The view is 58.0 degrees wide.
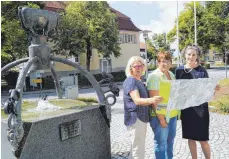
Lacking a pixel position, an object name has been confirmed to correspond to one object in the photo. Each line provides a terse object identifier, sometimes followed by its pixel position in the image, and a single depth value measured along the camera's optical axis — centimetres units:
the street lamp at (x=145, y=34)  1331
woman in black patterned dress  276
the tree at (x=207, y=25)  3004
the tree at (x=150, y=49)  3493
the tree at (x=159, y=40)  3474
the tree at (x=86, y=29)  1692
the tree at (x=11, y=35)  1405
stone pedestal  259
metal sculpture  286
